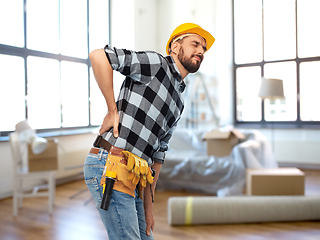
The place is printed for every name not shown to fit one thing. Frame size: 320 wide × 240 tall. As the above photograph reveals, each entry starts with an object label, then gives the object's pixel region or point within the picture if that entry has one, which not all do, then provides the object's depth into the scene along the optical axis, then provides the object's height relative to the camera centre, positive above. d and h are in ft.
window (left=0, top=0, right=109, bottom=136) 12.20 +2.76
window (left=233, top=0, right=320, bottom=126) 16.74 +3.69
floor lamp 12.95 +1.30
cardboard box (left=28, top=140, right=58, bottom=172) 9.48 -1.43
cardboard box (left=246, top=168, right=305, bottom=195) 9.04 -2.16
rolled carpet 8.29 -2.77
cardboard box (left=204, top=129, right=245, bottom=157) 11.14 -1.03
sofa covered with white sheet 10.30 -2.06
